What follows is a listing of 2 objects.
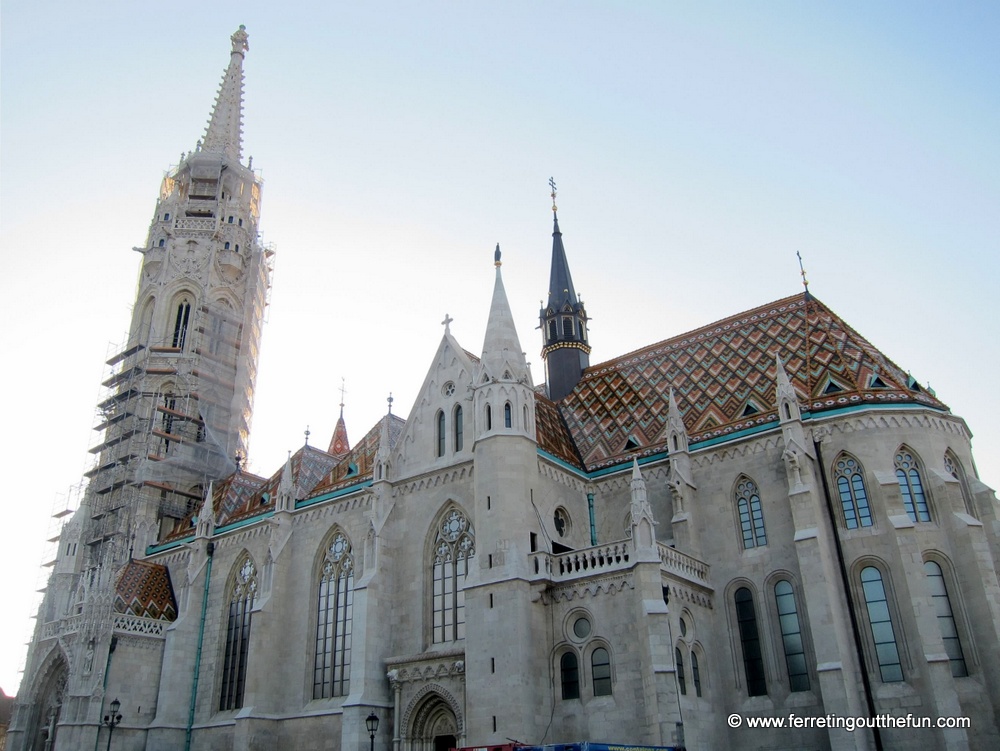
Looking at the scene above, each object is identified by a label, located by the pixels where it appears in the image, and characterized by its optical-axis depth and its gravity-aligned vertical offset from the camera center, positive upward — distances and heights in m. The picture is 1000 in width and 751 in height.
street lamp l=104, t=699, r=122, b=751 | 29.04 +2.05
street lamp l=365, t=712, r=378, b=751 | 24.19 +1.30
